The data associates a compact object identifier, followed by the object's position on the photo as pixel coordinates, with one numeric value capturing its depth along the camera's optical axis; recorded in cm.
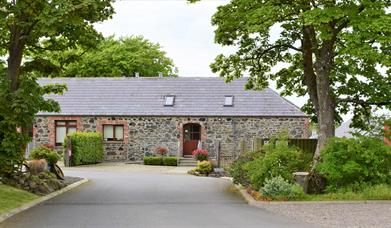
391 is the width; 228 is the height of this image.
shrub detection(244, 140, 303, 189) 1780
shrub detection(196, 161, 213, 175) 3012
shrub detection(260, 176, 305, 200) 1631
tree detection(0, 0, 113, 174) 1600
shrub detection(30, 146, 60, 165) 2217
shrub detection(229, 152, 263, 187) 2042
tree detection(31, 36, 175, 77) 5709
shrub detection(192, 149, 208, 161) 3650
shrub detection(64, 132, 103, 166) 3475
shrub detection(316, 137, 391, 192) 1697
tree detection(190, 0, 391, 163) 1656
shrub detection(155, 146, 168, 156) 3794
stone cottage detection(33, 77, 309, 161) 3828
